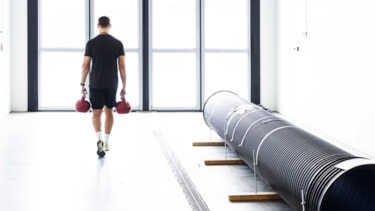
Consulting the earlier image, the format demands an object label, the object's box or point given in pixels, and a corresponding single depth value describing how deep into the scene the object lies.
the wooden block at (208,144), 6.87
